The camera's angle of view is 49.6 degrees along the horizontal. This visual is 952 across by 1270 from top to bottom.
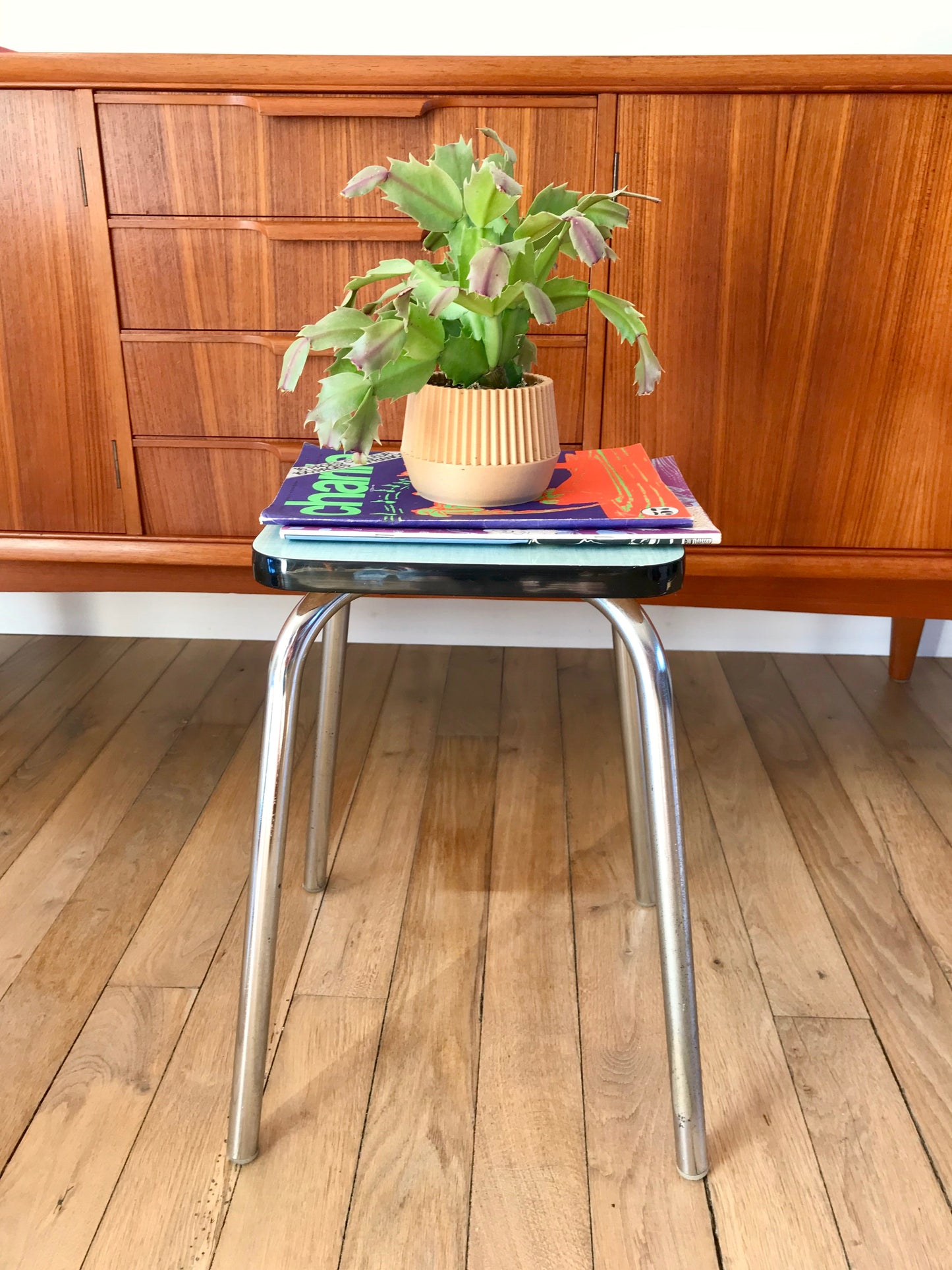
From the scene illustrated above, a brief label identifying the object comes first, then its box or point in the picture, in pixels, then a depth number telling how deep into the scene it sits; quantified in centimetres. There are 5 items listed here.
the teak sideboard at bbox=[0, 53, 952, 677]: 109
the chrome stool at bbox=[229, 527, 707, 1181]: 72
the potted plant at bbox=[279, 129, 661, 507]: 72
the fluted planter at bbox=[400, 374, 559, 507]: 77
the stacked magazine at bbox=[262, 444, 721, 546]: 75
